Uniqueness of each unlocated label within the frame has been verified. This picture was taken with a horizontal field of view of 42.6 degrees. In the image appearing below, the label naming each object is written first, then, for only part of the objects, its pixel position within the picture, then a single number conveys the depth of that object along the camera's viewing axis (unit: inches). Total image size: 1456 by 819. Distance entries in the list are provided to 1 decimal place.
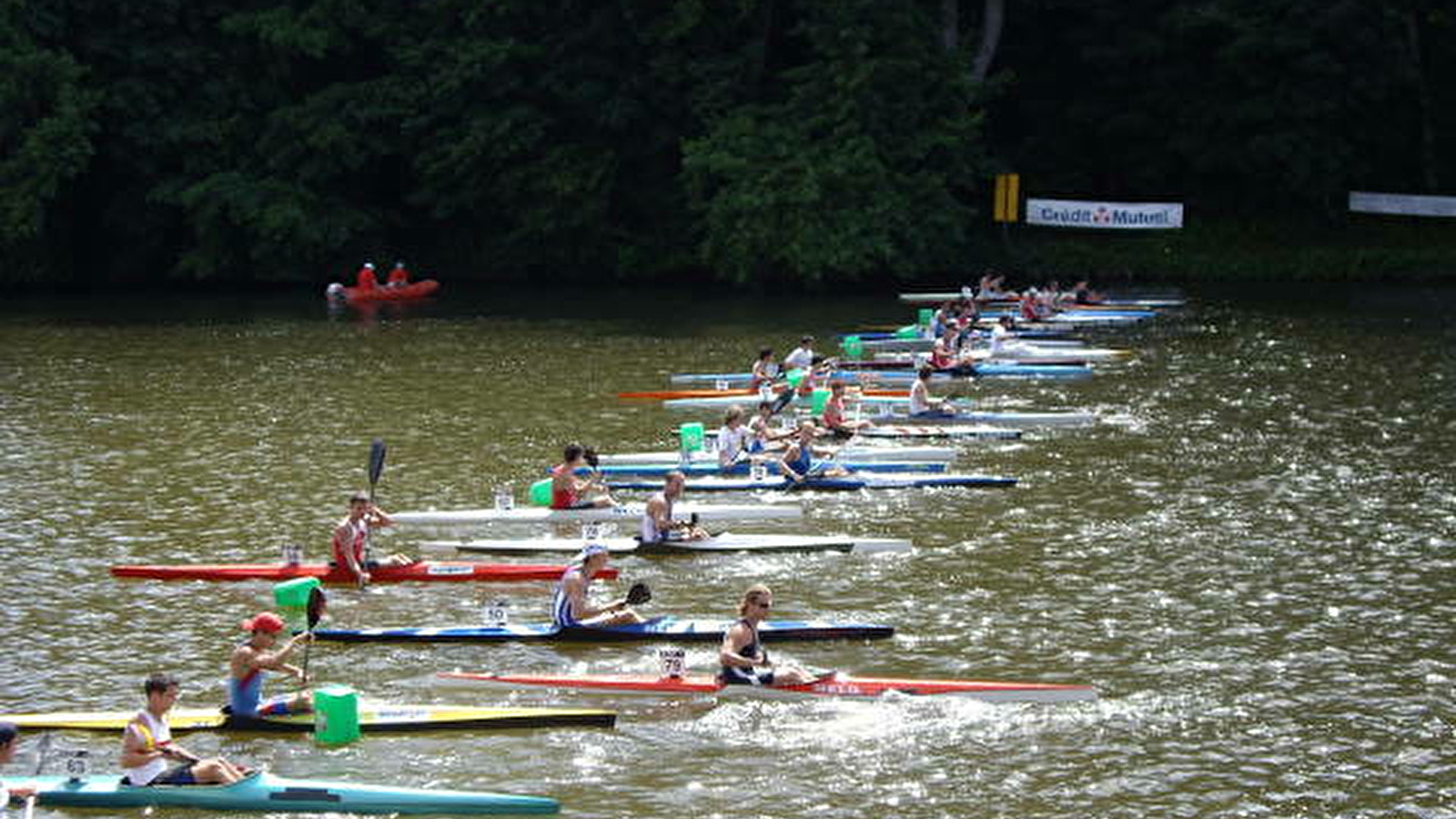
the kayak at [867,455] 1056.8
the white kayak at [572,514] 912.3
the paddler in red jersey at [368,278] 1927.0
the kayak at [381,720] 617.9
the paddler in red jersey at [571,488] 919.7
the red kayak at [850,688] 642.8
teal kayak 553.0
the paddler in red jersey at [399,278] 1956.2
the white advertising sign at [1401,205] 2110.0
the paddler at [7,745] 517.0
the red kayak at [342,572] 810.8
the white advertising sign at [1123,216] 2151.8
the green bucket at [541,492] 931.3
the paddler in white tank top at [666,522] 858.1
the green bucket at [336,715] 601.9
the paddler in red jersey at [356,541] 799.7
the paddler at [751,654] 647.8
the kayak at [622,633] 721.0
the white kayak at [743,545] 859.4
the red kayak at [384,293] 1913.1
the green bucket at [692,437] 1039.6
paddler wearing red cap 615.2
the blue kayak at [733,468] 1021.8
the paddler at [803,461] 1002.1
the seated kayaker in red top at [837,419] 1131.5
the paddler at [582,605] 722.8
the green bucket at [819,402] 1198.3
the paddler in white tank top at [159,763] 561.9
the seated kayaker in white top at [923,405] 1184.8
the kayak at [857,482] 997.8
